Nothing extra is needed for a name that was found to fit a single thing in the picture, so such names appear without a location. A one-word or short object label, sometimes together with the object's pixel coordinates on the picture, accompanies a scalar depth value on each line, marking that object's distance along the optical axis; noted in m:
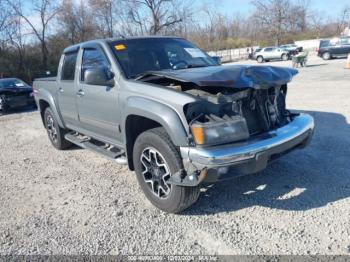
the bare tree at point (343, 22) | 71.69
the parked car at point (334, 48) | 27.25
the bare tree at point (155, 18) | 40.22
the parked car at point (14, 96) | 12.45
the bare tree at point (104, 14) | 38.44
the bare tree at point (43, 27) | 31.28
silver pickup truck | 3.17
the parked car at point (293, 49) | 35.41
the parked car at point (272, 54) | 34.78
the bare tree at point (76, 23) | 35.59
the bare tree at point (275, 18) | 57.16
